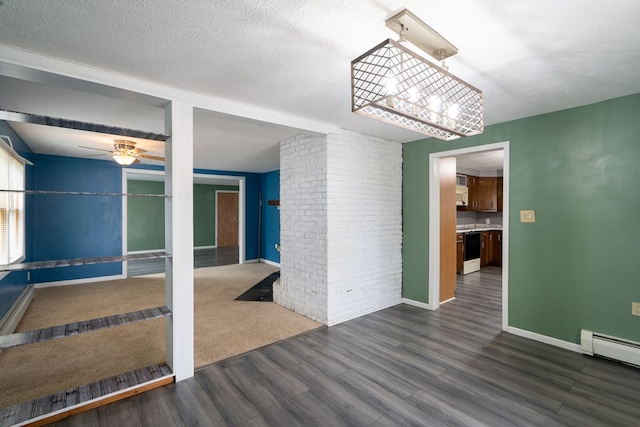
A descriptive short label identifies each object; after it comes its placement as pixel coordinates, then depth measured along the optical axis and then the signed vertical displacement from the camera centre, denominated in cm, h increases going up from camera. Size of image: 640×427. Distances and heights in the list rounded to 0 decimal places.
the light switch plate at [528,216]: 312 -3
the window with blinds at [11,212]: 319 +4
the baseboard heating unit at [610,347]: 251 -119
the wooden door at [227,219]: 1044 -18
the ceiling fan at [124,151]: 390 +85
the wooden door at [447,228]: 417 -22
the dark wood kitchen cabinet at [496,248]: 685 -82
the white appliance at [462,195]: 669 +42
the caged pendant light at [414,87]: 140 +69
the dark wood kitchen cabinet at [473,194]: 704 +46
